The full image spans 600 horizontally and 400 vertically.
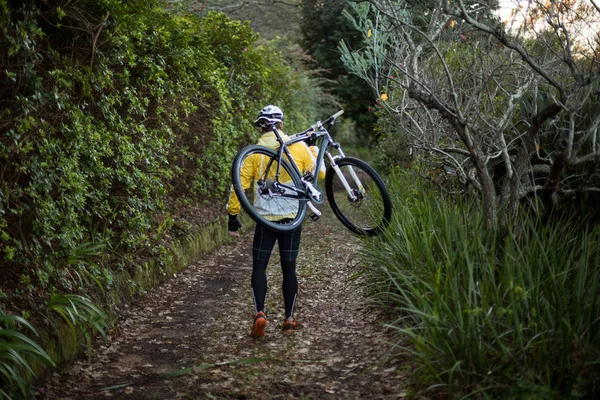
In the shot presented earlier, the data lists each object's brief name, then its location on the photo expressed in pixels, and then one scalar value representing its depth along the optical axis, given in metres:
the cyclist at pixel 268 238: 5.59
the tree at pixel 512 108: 4.77
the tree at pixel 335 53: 23.62
